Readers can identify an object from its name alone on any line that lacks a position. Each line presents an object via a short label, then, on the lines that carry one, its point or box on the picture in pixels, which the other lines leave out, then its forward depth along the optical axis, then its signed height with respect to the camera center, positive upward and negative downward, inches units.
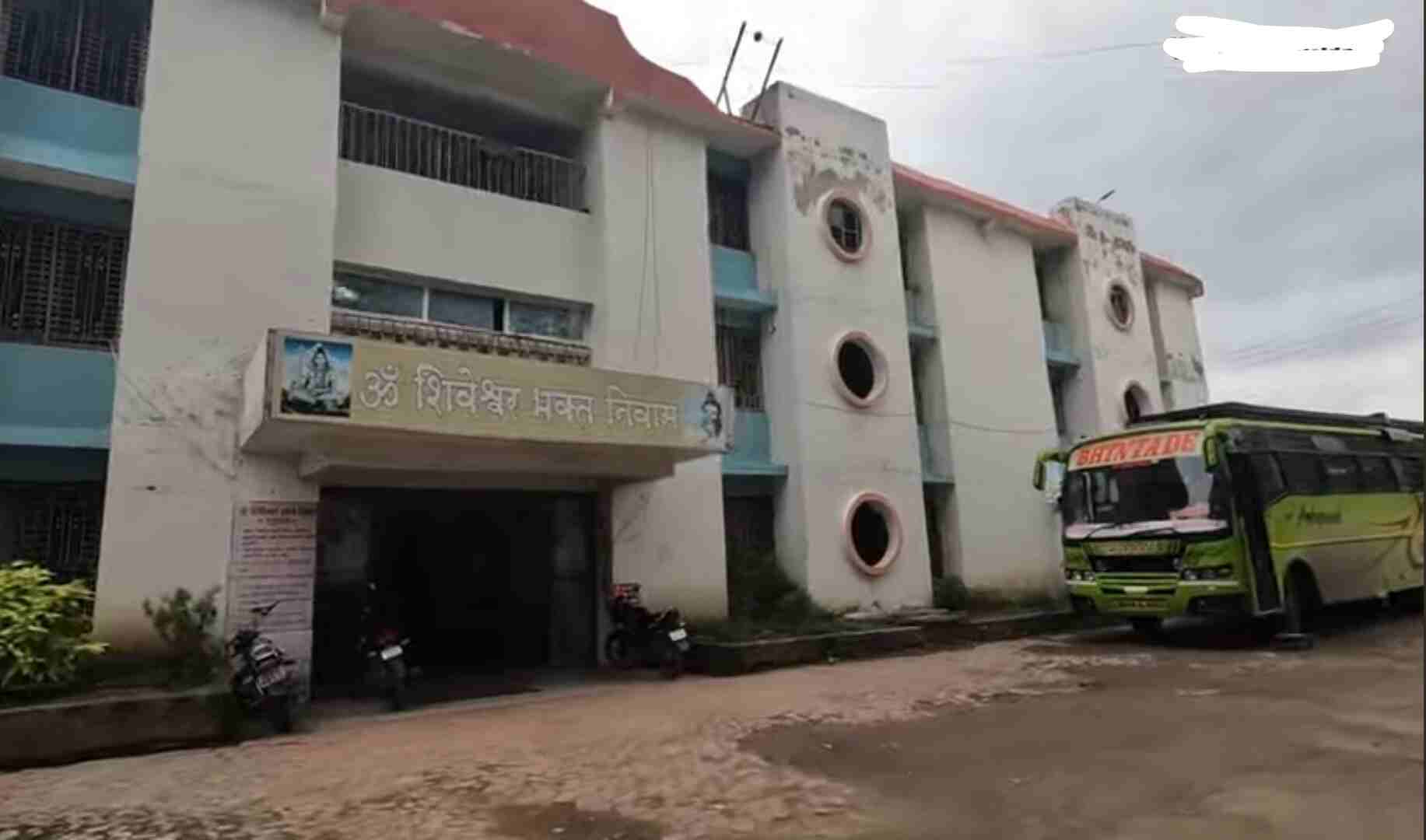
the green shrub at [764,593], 454.0 -6.8
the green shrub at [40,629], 259.1 -4.6
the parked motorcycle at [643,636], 377.1 -21.6
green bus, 373.4 +18.7
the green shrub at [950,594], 529.3 -13.2
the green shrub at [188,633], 298.0 -8.8
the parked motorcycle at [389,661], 320.8 -22.7
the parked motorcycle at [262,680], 282.4 -24.0
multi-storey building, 309.6 +119.1
